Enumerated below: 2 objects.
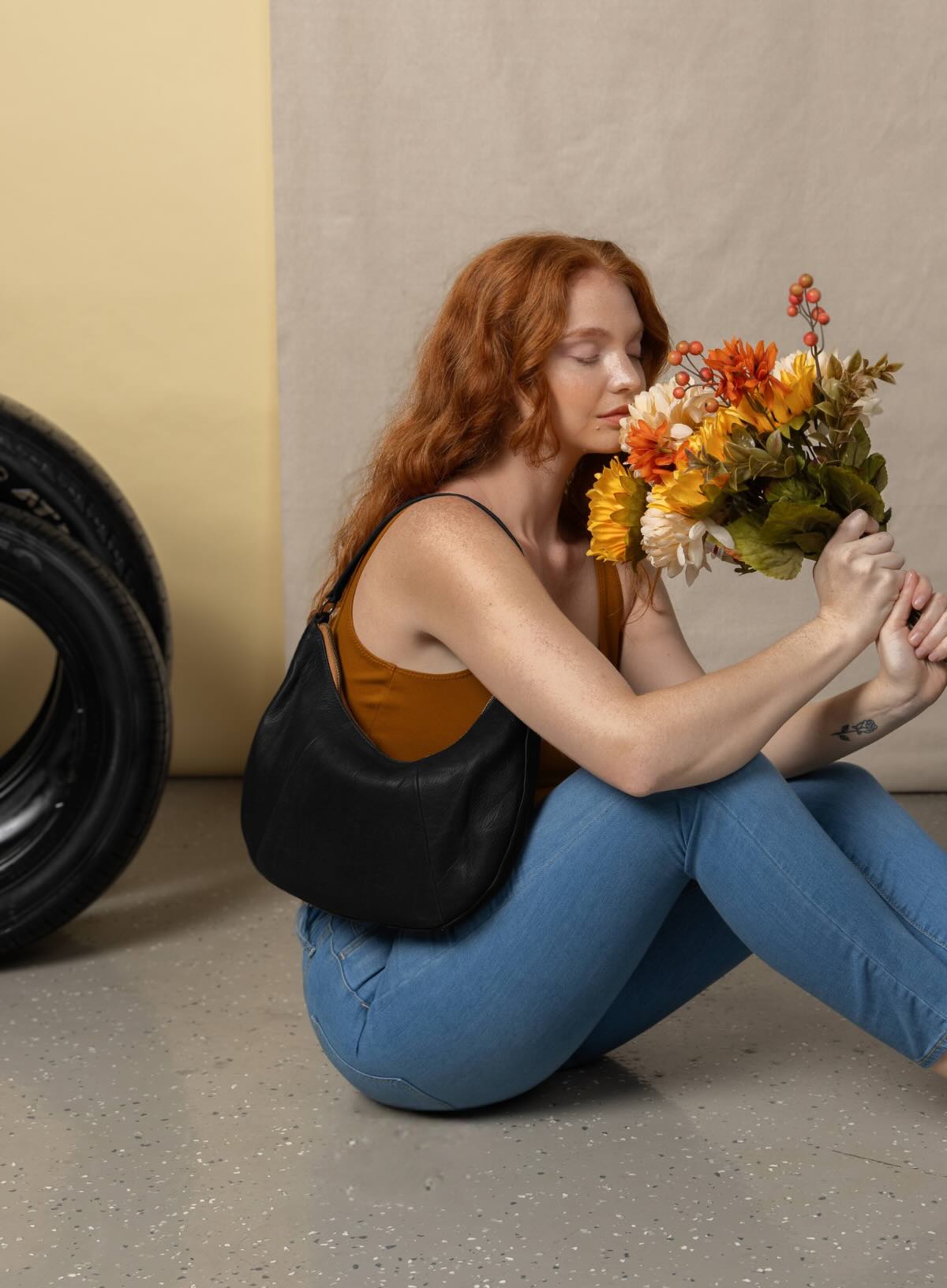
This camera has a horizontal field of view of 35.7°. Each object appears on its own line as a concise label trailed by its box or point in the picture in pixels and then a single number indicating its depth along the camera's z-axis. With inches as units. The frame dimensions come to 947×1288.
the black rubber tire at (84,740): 98.5
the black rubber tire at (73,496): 110.3
